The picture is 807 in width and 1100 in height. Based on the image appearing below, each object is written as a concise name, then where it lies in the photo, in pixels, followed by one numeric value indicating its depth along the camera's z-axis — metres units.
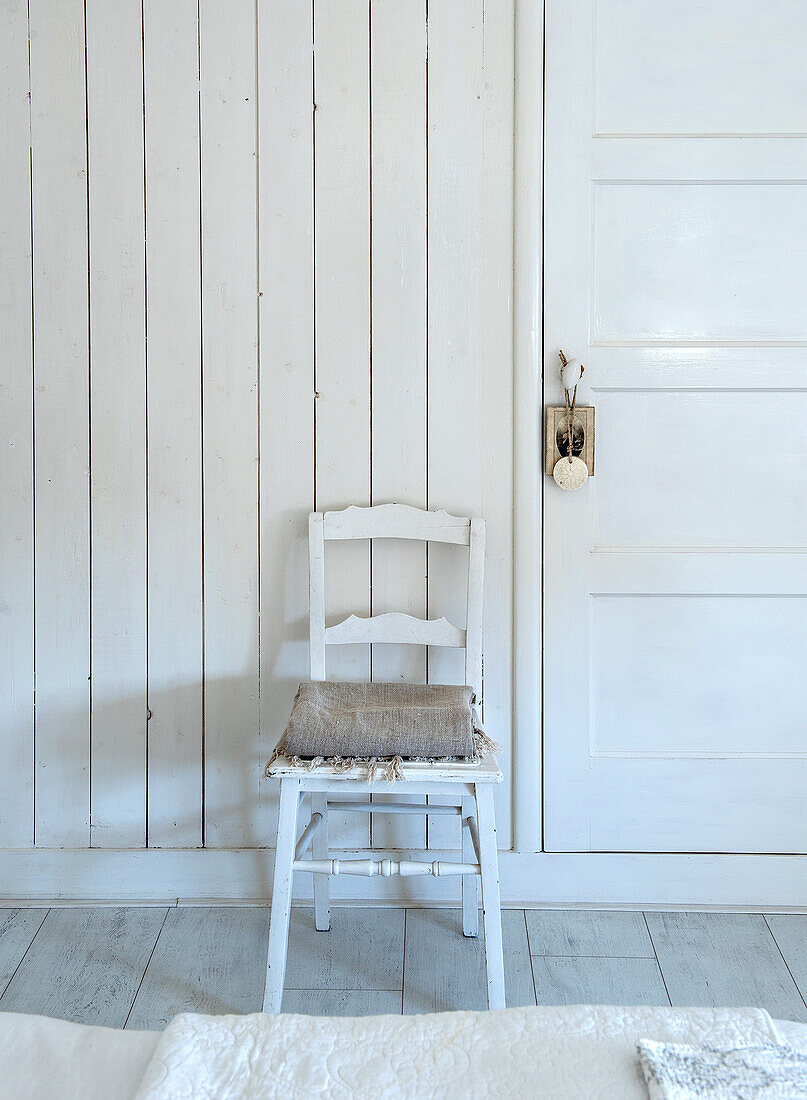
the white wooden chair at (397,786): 1.56
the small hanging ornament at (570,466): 1.92
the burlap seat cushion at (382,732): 1.59
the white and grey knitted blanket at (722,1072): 0.67
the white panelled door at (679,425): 1.91
